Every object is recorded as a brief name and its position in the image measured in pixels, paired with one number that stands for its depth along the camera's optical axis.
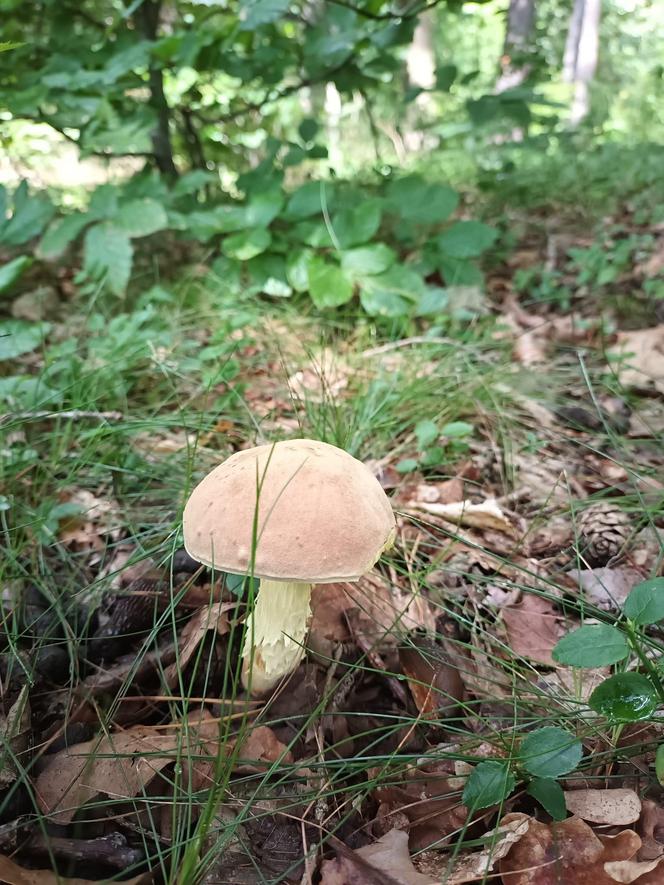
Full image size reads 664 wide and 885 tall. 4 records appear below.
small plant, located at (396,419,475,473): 0.37
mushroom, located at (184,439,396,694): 0.22
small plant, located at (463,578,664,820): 0.21
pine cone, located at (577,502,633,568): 0.33
